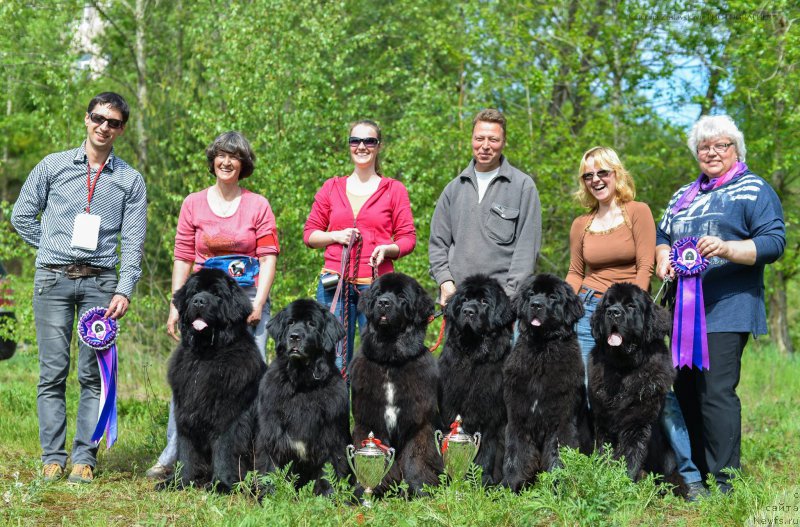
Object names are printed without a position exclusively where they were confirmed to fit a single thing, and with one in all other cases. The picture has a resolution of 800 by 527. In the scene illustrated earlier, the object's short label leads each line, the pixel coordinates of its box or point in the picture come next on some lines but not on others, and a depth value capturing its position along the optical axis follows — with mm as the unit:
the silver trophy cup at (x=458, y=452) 4406
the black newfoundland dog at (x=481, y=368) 4895
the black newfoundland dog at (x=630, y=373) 4656
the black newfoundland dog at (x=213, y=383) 4820
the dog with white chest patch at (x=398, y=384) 4770
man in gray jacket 5227
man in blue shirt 5031
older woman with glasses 4695
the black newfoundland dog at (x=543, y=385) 4723
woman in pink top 5246
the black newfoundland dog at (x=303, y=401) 4605
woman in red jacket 5309
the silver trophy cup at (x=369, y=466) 4266
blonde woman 5105
